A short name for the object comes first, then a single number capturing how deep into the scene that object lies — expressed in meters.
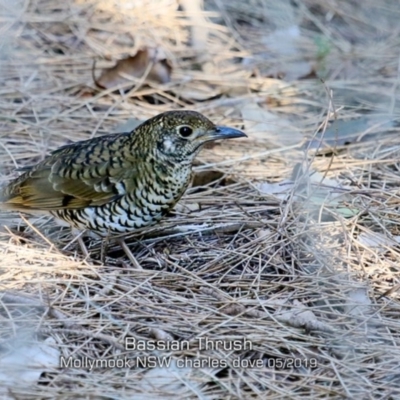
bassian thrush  8.23
